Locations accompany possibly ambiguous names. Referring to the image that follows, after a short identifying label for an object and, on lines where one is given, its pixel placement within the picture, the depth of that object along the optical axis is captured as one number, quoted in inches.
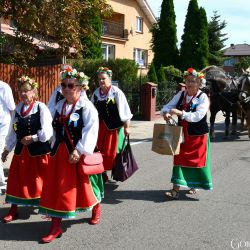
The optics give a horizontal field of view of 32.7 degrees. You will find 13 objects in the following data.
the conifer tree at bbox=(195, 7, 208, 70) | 1218.0
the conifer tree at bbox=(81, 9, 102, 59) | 1004.6
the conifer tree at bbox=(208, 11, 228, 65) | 1421.0
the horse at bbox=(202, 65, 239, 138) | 491.2
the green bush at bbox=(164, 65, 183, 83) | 1071.9
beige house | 1353.3
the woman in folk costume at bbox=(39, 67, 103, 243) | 180.5
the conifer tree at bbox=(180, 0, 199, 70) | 1220.5
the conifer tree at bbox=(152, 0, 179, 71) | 1246.6
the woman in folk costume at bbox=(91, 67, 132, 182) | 264.1
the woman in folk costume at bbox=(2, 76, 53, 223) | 202.7
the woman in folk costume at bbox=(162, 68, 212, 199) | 240.2
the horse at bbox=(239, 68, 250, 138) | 481.7
